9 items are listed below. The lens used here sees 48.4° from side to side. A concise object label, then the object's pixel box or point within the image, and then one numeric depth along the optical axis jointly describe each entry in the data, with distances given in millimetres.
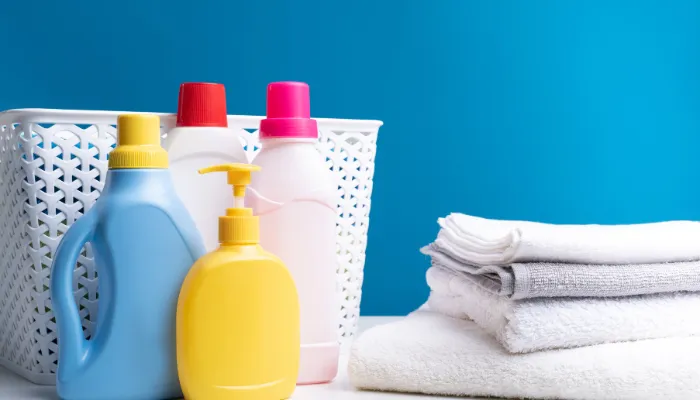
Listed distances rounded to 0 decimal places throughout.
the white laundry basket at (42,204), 772
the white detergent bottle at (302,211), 759
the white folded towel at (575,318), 708
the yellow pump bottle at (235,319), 652
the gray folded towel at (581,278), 702
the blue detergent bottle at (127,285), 667
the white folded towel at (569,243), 714
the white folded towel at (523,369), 713
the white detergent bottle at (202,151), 760
